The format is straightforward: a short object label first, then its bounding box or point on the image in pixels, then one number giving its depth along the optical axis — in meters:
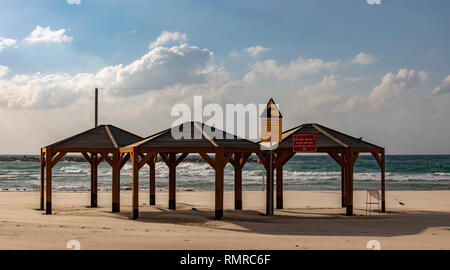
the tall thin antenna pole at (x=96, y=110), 27.77
